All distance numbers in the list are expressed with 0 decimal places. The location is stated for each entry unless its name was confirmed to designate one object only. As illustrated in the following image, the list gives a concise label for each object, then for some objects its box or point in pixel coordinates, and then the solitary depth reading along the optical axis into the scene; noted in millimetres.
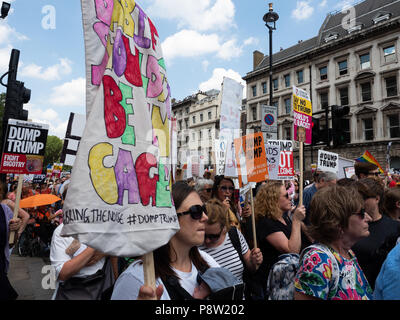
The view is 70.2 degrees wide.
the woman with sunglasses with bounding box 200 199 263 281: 2582
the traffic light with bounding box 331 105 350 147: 6773
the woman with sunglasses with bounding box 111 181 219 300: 1450
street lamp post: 10414
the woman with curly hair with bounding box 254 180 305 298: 2896
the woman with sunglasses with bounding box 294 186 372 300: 1688
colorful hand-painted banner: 1137
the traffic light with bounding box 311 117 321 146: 6809
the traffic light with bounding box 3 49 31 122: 5950
